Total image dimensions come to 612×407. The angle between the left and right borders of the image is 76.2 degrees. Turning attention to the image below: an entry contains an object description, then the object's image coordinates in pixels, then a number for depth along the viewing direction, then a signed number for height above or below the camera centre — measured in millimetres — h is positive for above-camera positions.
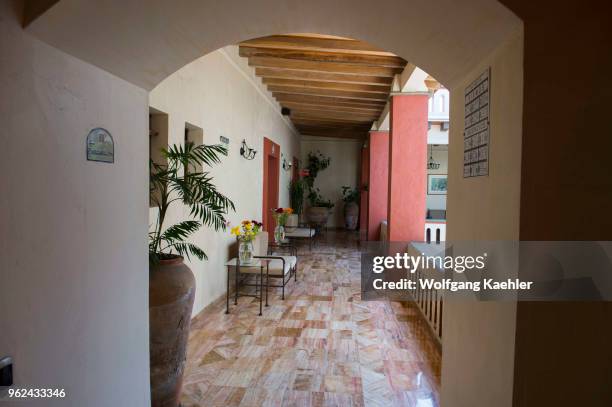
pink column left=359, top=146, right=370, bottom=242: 10506 -183
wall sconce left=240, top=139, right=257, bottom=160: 5351 +539
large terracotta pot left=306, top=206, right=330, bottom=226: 11570 -720
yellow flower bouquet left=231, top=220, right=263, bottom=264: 4246 -593
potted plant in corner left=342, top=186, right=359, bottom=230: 12391 -560
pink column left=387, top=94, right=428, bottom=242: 5125 +332
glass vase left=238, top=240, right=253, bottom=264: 4250 -681
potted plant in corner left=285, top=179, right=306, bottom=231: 10188 -122
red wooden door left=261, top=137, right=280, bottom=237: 7045 +175
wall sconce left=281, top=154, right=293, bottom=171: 9266 +607
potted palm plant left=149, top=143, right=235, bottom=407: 2229 -675
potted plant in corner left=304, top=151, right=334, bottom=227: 11597 -196
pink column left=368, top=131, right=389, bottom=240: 8688 -74
